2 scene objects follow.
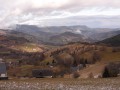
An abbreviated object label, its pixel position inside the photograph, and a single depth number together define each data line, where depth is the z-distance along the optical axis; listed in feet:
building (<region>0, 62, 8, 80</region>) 196.55
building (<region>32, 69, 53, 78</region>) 240.07
